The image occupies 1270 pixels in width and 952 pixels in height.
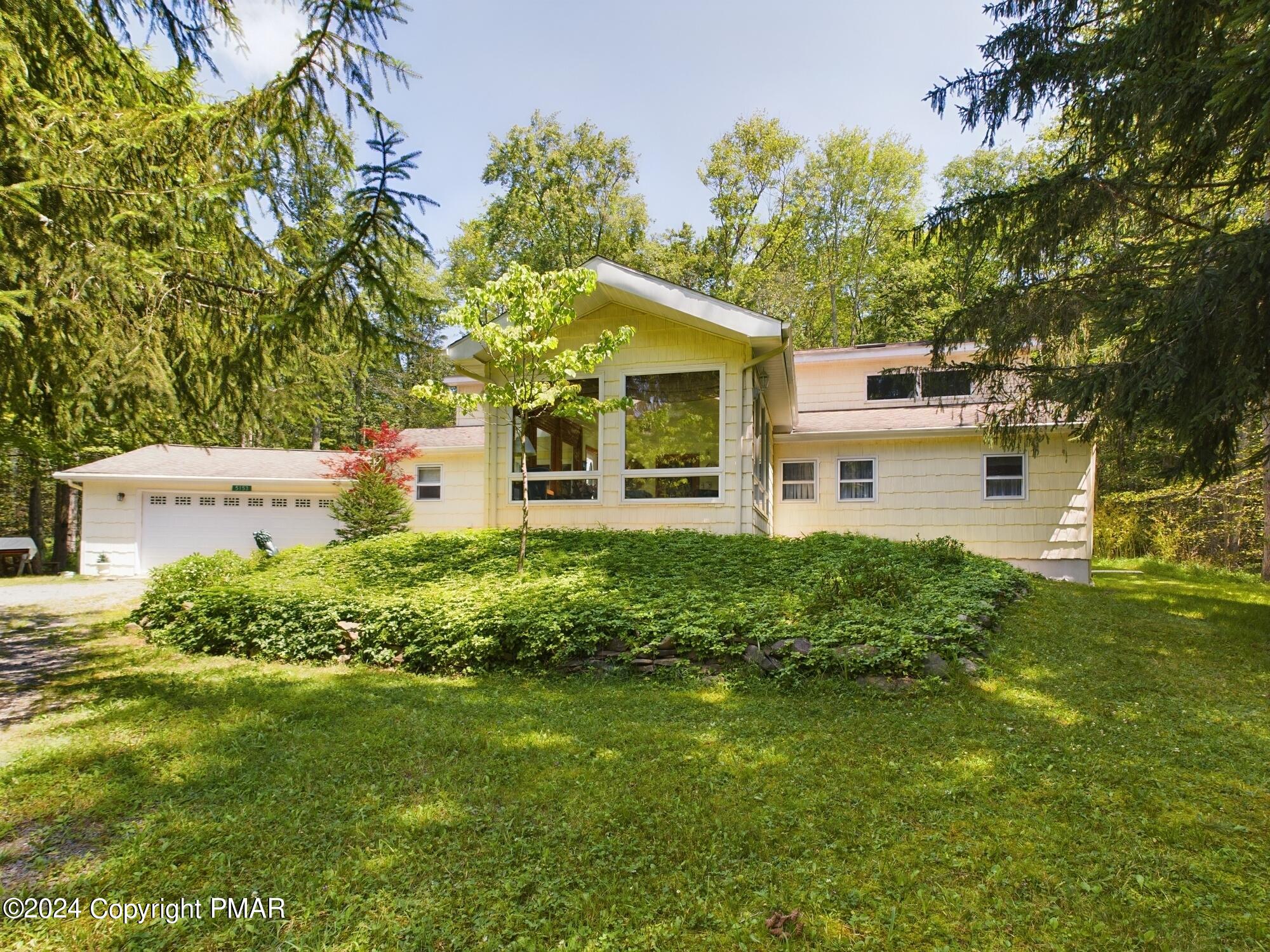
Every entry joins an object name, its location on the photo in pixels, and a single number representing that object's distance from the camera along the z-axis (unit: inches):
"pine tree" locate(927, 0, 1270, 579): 218.5
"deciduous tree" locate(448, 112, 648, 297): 920.3
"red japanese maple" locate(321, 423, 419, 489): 493.7
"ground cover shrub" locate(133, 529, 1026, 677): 219.1
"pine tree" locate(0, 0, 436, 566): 149.6
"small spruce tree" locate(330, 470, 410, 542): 470.0
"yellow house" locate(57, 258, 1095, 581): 384.5
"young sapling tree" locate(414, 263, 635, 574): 306.7
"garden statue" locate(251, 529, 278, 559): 508.4
